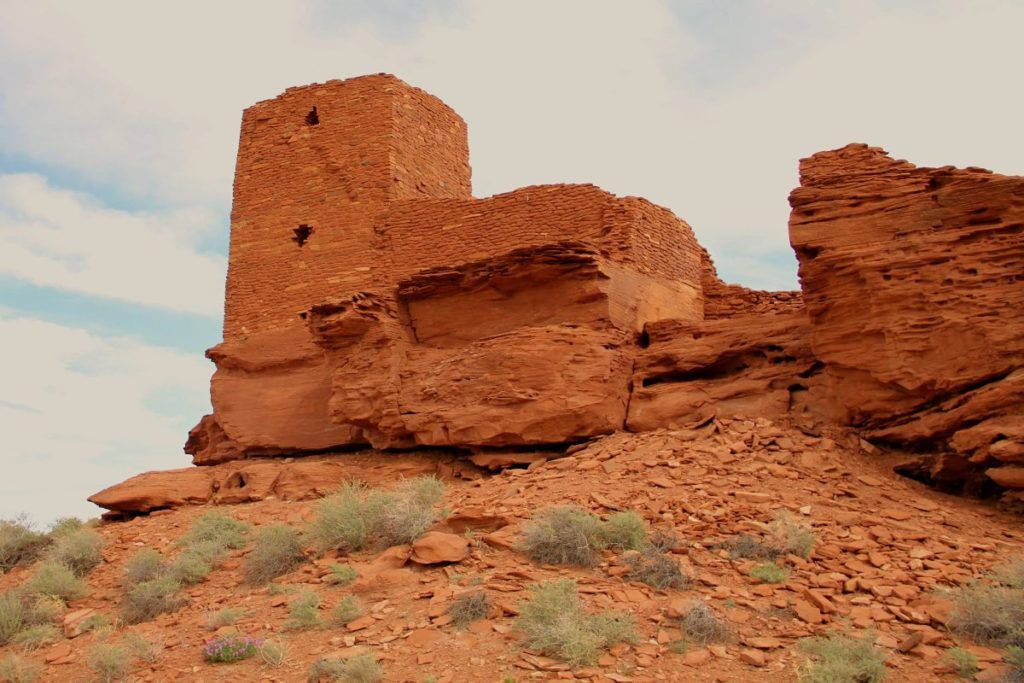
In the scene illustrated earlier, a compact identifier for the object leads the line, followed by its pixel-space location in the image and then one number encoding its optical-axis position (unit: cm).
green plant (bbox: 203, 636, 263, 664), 730
